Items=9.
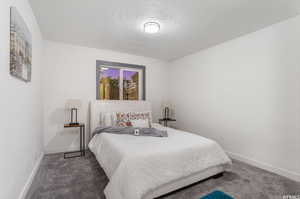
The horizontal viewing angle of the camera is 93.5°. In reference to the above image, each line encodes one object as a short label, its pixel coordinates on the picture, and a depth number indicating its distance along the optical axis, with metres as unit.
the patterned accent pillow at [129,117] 3.07
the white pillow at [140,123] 3.09
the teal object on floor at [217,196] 1.05
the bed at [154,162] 1.50
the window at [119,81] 3.65
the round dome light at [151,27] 2.32
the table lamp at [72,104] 2.88
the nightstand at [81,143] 2.93
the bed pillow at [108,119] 3.13
